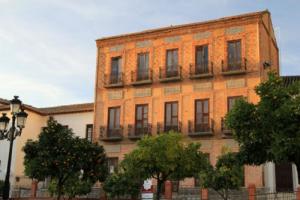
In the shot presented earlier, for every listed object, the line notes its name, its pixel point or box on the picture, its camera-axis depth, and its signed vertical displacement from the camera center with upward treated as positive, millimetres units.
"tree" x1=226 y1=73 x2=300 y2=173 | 14930 +2296
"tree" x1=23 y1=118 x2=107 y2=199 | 20016 +1454
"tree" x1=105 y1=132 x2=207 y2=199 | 20844 +1477
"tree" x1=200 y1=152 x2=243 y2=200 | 19844 +733
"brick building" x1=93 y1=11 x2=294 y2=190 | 27234 +6750
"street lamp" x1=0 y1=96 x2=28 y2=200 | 16688 +2432
